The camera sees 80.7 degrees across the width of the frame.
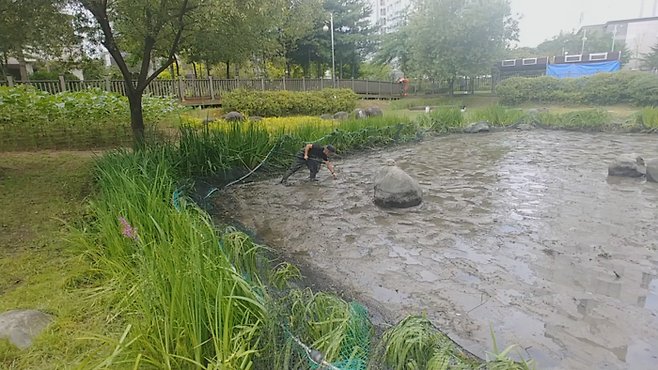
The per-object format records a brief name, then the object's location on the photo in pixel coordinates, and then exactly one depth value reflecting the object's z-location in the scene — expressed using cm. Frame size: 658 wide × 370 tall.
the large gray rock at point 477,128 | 1334
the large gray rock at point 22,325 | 212
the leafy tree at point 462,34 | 2033
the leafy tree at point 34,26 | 529
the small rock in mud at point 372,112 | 1454
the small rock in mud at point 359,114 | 1394
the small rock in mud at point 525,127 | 1371
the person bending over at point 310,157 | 649
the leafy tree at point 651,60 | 2918
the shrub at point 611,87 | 1623
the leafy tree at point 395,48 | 2742
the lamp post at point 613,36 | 3687
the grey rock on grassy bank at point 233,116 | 1205
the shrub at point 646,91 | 1540
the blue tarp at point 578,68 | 2222
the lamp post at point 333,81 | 2235
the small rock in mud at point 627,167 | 676
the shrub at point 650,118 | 1182
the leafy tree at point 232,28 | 557
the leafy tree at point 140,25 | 613
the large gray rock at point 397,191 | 538
